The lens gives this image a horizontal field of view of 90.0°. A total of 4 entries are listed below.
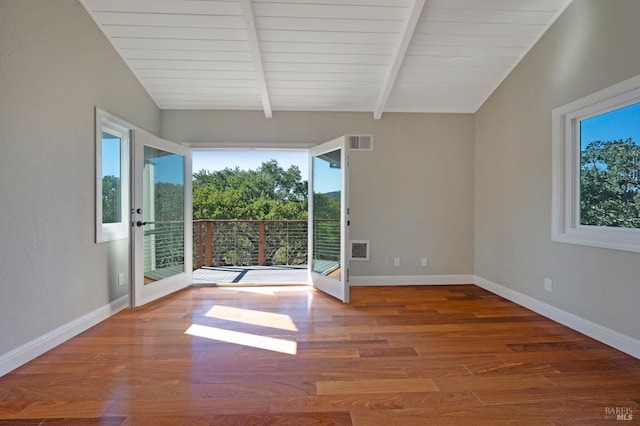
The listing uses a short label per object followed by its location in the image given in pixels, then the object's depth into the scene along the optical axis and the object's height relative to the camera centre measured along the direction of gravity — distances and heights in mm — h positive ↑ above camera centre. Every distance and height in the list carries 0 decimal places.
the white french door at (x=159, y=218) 3262 -82
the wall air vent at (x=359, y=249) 4242 -499
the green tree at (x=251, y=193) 8094 +471
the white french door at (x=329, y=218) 3580 -82
